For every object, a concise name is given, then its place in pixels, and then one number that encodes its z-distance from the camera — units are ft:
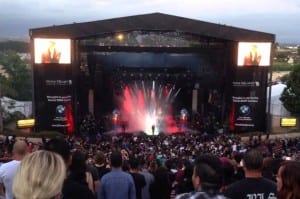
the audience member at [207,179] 9.85
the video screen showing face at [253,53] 91.20
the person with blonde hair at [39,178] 8.07
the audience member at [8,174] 14.93
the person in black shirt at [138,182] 19.57
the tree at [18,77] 169.10
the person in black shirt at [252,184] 12.88
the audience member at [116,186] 16.65
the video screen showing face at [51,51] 87.30
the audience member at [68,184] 12.73
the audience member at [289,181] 10.68
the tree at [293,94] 113.89
